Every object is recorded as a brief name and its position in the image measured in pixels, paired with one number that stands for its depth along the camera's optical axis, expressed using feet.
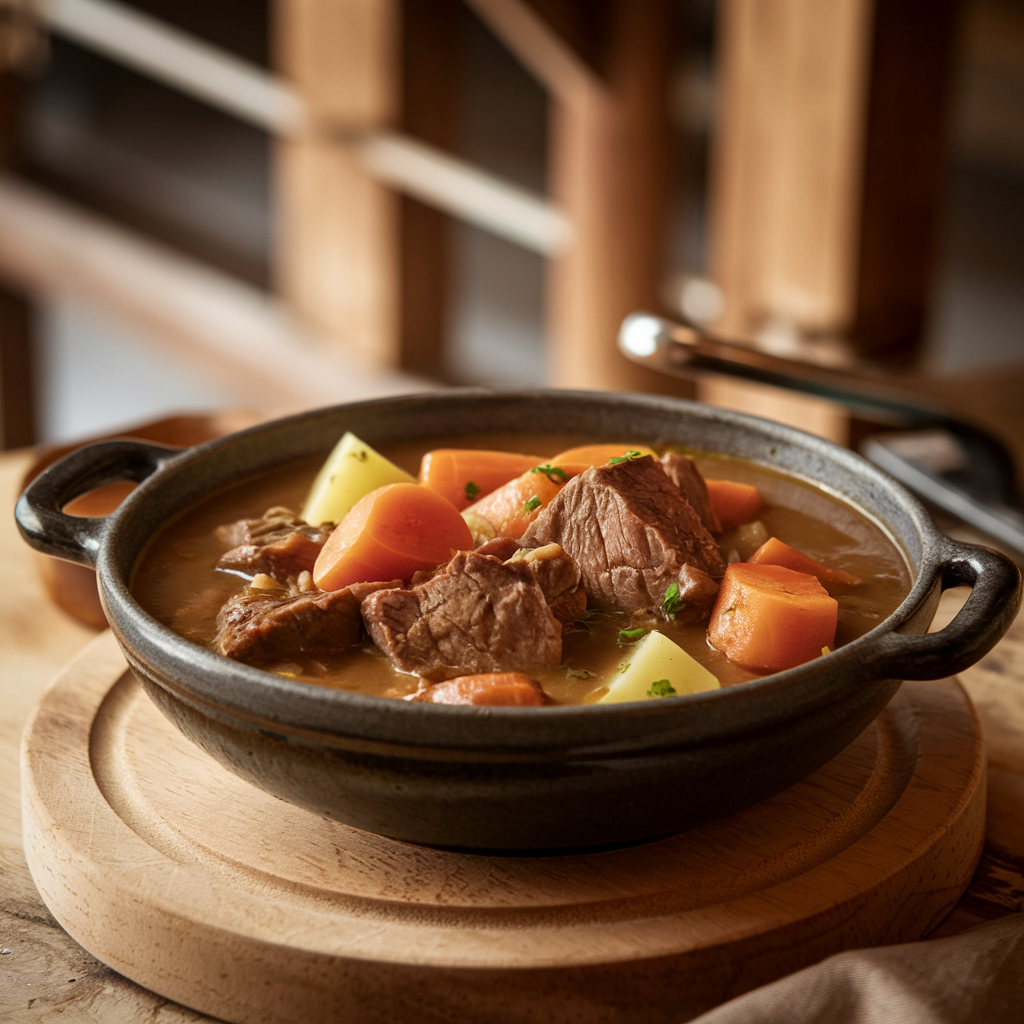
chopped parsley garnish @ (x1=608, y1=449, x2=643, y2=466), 2.85
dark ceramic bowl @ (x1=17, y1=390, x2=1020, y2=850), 2.50
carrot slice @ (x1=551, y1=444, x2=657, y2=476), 3.00
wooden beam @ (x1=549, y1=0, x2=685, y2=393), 5.81
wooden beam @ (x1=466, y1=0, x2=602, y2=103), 5.39
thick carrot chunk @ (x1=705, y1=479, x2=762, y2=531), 2.95
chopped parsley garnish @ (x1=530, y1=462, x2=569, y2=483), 2.91
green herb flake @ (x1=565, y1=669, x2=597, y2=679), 2.68
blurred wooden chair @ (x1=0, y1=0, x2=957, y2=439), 4.80
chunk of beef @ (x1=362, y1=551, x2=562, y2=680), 2.69
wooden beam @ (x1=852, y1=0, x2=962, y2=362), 4.66
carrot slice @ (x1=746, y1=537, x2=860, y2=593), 2.82
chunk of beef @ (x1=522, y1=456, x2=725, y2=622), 2.78
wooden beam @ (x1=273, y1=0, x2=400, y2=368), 6.44
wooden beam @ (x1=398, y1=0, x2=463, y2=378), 6.42
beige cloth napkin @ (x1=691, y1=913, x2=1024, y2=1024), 2.52
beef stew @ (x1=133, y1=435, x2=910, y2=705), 2.69
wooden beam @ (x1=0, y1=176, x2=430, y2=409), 7.10
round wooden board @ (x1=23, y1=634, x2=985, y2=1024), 2.56
